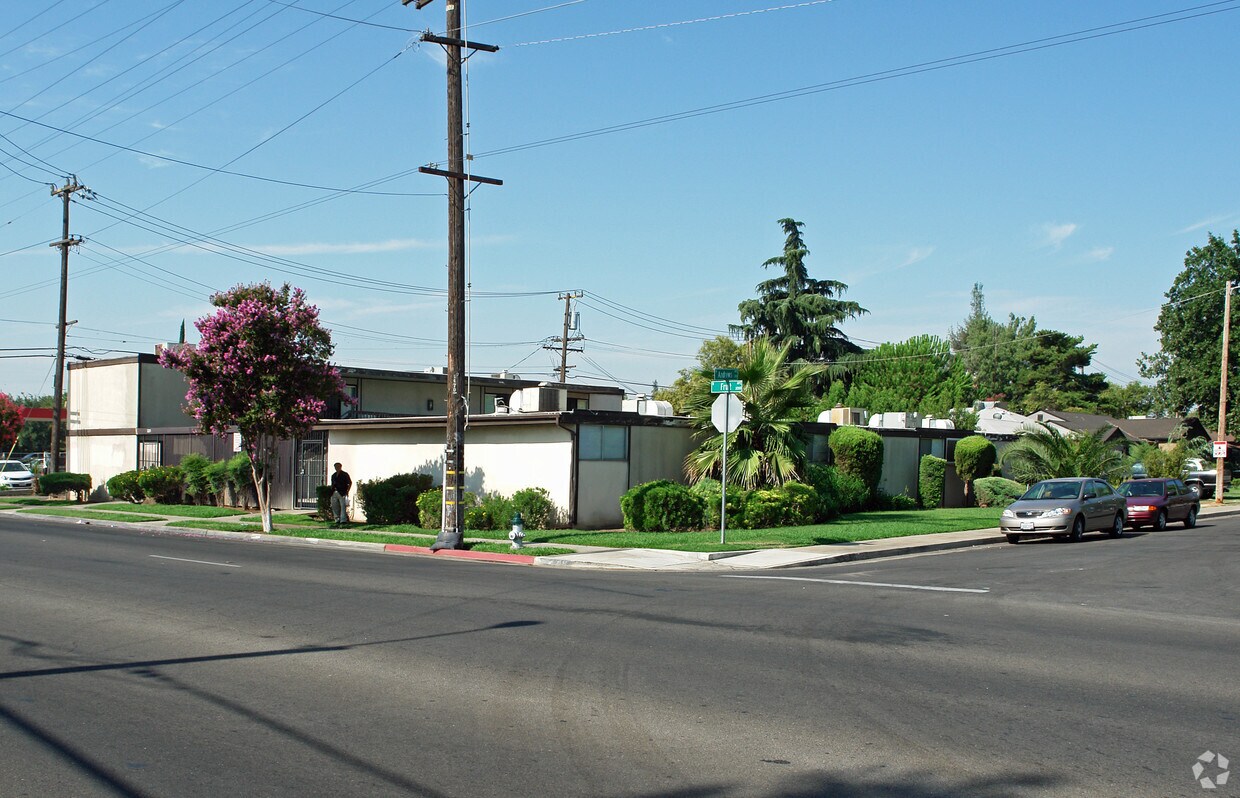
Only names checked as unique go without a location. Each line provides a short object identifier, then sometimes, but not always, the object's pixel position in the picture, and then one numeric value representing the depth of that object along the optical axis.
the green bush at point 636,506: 25.06
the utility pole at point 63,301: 41.78
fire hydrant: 21.11
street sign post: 21.69
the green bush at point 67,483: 42.41
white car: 52.28
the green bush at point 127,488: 39.06
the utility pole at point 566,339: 53.52
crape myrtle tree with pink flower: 25.80
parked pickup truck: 46.64
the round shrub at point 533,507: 25.31
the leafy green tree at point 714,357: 56.28
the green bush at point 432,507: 26.11
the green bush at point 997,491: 35.44
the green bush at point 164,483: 38.22
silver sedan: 24.72
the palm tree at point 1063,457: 34.78
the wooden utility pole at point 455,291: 21.31
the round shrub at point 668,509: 24.83
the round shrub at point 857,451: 31.36
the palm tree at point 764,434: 26.98
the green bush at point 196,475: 36.97
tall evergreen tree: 58.66
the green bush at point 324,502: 30.14
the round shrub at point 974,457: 36.38
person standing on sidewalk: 28.84
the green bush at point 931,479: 35.56
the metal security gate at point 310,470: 33.84
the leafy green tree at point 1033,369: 91.81
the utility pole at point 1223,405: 42.25
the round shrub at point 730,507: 25.31
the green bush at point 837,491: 28.58
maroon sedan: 29.28
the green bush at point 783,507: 25.44
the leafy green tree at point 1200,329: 61.81
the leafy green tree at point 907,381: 70.62
